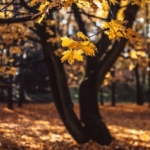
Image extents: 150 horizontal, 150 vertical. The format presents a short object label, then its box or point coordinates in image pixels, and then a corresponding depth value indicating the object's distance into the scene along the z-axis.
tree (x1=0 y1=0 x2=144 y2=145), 7.06
